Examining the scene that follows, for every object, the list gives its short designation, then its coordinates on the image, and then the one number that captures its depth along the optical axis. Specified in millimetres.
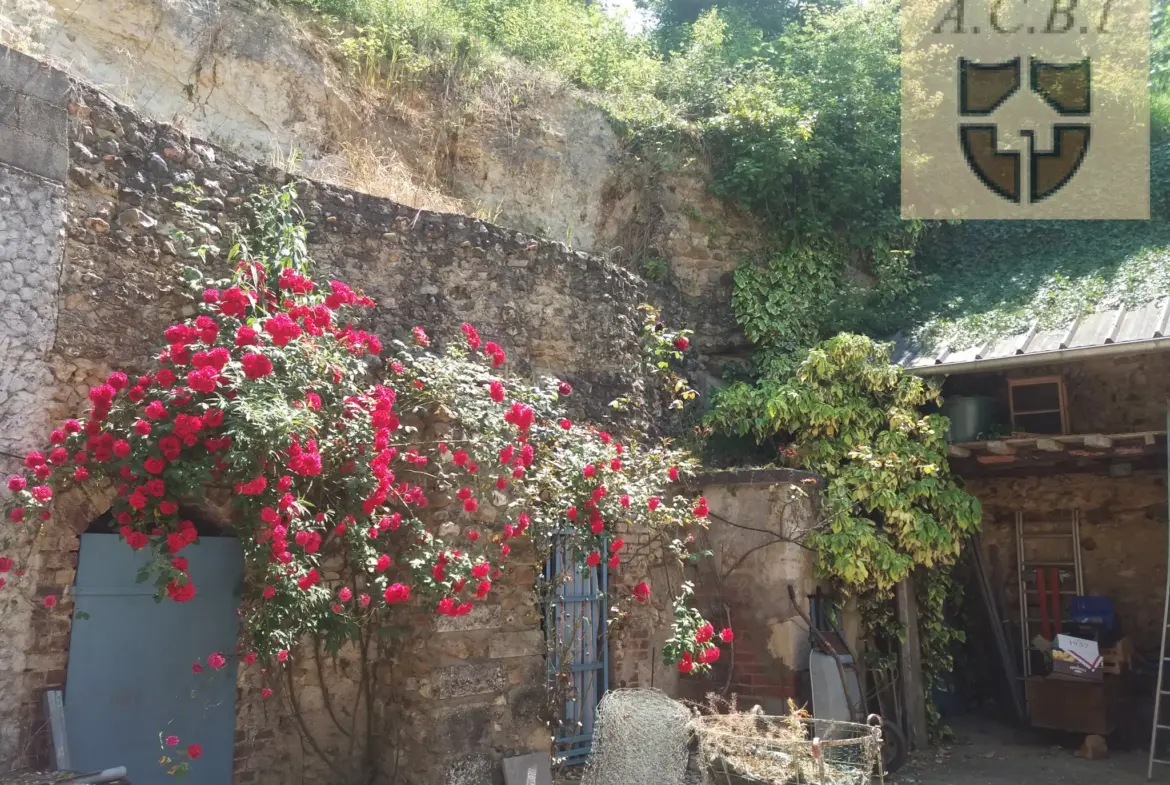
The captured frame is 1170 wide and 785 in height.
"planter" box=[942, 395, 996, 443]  7836
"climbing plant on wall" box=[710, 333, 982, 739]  6637
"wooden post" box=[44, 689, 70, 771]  3922
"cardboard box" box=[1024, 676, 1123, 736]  7395
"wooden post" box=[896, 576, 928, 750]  7176
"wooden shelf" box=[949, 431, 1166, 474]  7125
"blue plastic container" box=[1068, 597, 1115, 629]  7957
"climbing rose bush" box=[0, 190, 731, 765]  3984
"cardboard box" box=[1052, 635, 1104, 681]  7492
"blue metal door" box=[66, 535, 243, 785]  4199
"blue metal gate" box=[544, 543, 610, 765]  5953
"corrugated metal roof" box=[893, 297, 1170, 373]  6594
